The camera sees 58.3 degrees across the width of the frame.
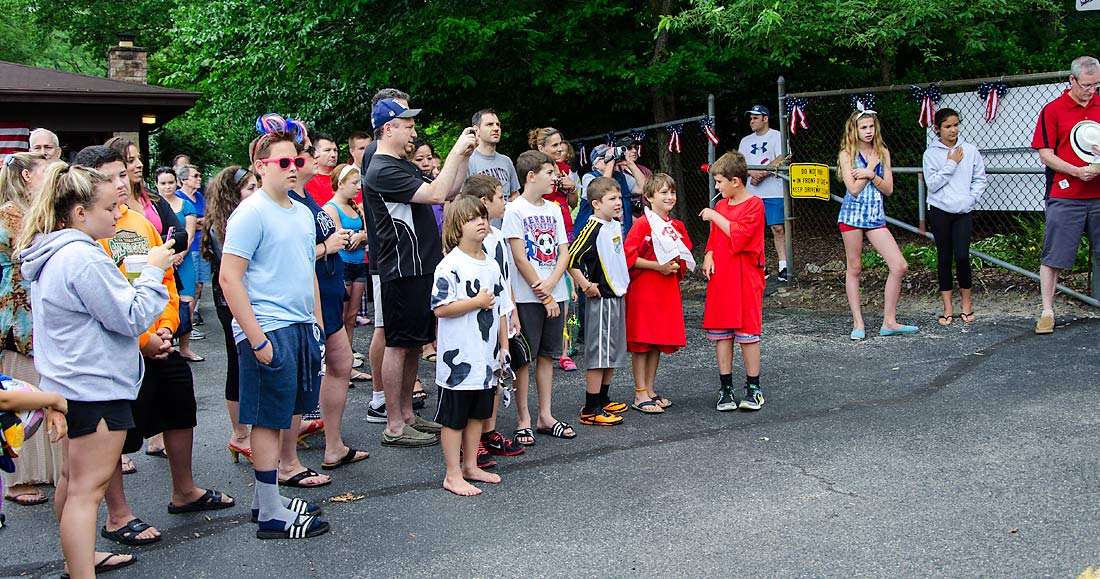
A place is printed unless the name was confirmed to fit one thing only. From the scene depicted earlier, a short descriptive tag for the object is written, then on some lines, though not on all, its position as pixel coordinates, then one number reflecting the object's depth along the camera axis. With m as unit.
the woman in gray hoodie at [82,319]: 3.80
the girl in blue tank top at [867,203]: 8.31
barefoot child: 5.12
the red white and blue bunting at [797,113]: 10.23
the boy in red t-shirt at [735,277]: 6.33
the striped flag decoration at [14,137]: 14.16
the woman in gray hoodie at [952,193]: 8.41
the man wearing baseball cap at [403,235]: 5.66
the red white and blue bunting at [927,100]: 9.16
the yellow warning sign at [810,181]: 9.82
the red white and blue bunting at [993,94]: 8.89
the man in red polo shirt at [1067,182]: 7.73
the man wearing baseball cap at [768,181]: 10.74
